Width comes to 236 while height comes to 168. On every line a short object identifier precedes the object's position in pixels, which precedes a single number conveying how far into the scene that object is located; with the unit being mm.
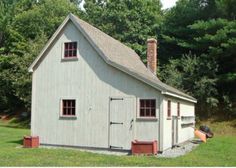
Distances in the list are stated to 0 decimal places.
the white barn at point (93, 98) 16969
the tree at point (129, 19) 41781
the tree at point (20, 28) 44250
